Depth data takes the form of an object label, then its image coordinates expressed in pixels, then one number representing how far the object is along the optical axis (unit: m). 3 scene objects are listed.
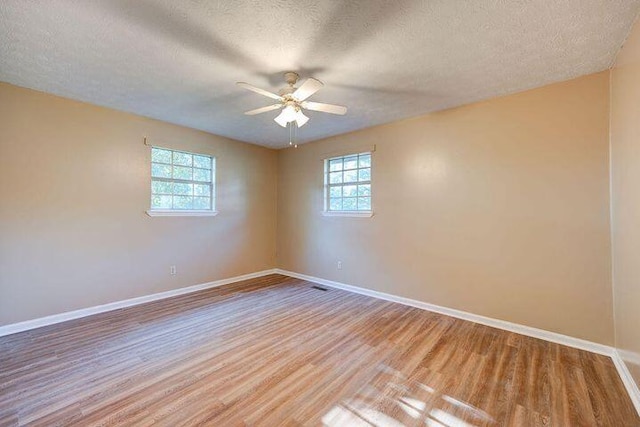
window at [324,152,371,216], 4.34
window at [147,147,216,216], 3.98
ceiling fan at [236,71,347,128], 2.45
